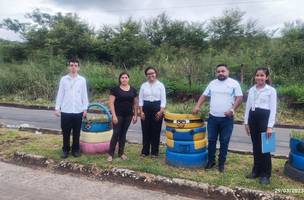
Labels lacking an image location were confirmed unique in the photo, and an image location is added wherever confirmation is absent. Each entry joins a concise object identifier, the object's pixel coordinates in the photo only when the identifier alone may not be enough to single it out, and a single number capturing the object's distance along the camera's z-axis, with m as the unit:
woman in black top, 6.84
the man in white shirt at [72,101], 7.04
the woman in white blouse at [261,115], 5.76
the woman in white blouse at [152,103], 6.96
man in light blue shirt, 6.20
